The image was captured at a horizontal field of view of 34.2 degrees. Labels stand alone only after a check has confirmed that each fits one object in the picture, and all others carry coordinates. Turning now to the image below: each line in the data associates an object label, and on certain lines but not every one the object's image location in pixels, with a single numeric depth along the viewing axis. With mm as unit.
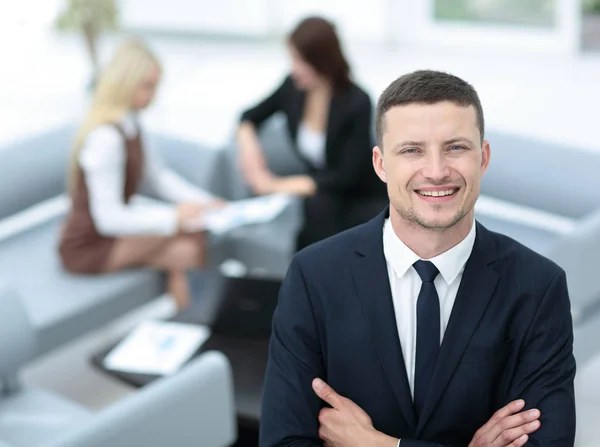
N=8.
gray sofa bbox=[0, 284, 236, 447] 2713
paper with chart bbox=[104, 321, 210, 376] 3633
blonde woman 4156
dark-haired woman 4250
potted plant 7594
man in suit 1743
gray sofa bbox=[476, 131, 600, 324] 4273
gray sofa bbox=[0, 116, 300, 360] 4207
